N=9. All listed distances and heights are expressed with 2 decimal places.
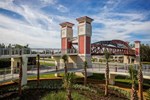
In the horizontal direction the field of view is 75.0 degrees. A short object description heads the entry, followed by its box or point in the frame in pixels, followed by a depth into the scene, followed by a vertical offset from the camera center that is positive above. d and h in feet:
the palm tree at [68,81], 33.76 -10.05
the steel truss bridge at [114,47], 81.98 +4.16
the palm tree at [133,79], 30.16 -8.76
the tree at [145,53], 138.28 -1.90
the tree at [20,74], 39.73 -8.90
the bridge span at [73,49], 48.68 +1.75
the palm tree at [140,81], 34.52 -10.64
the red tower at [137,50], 100.81 +1.79
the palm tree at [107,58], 45.55 -4.46
